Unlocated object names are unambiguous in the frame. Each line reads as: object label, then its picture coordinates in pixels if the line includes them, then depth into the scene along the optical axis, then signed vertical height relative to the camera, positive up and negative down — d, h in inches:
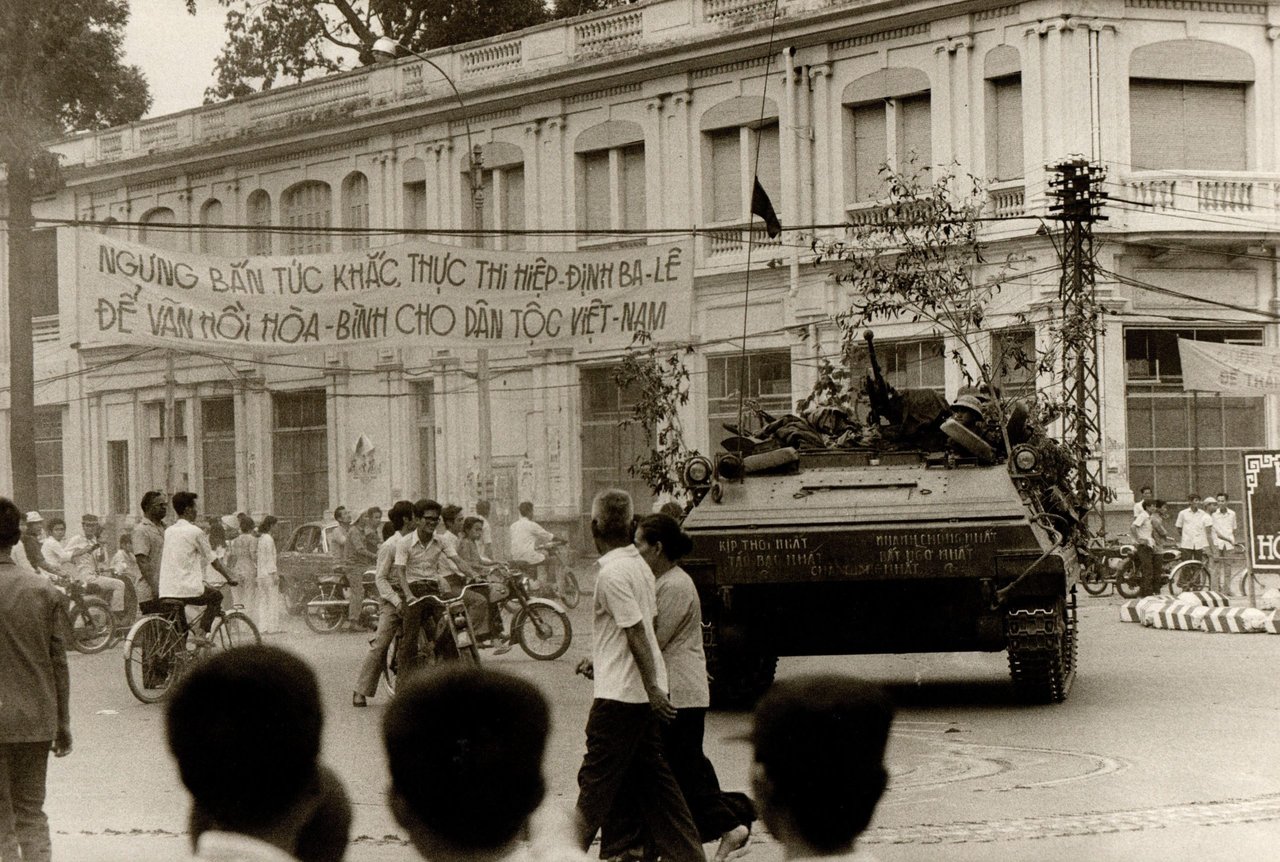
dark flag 1106.7 +120.3
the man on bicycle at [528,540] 1044.5 -54.3
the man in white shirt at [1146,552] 1029.8 -66.7
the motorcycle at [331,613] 952.9 -81.1
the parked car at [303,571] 1018.1 -65.6
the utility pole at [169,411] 1266.0 +20.8
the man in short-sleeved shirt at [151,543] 654.5 -32.8
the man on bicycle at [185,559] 612.7 -34.6
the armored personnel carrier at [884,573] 535.5 -38.7
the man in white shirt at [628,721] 319.0 -45.5
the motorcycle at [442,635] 604.7 -58.8
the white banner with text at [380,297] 776.3 +56.4
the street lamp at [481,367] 1069.8 +36.7
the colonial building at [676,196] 1141.1 +152.1
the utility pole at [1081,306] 1029.2 +59.2
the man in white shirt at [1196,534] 1017.5 -57.7
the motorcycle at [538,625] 746.2 -69.9
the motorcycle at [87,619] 858.1 -73.8
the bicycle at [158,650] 613.6 -61.7
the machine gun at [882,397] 627.2 +9.0
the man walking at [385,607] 591.8 -49.9
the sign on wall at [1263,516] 848.9 -41.3
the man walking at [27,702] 290.4 -36.6
